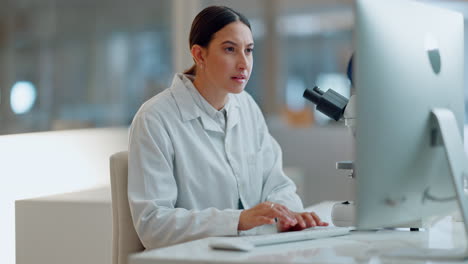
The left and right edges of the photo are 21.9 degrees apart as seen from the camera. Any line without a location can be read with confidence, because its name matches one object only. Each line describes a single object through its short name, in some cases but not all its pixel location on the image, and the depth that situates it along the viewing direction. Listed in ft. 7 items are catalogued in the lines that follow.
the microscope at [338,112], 8.88
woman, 8.88
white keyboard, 7.87
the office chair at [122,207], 9.22
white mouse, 7.83
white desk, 7.64
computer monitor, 7.40
